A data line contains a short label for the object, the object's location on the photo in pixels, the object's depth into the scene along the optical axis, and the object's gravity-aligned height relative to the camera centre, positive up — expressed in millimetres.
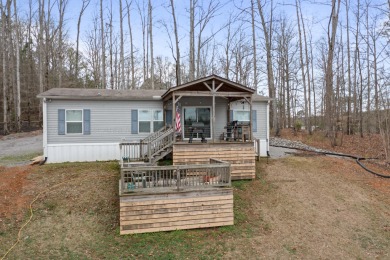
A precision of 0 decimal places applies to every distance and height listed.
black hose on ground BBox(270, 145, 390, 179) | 10922 -1521
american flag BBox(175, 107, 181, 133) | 10797 +297
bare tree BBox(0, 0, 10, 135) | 18938 +4069
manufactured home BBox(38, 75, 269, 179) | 9945 +390
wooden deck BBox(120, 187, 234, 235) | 6500 -2058
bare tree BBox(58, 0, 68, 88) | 23156 +9861
